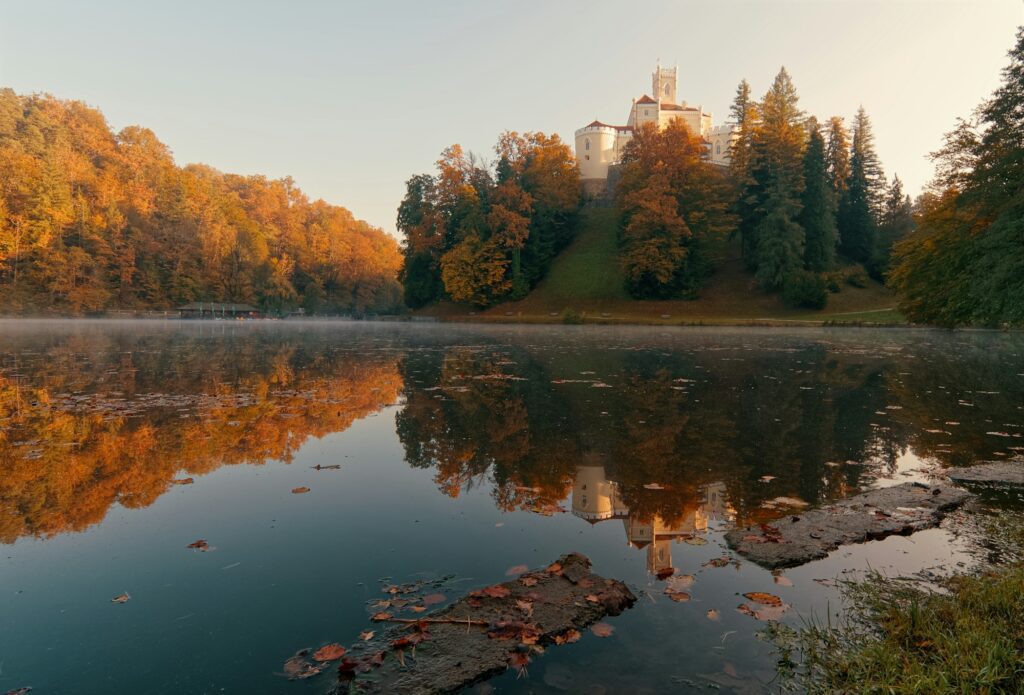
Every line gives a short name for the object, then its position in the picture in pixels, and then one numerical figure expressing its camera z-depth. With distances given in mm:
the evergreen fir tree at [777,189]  59938
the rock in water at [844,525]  5133
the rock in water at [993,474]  7086
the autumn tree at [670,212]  61406
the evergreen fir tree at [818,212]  64000
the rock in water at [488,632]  3332
